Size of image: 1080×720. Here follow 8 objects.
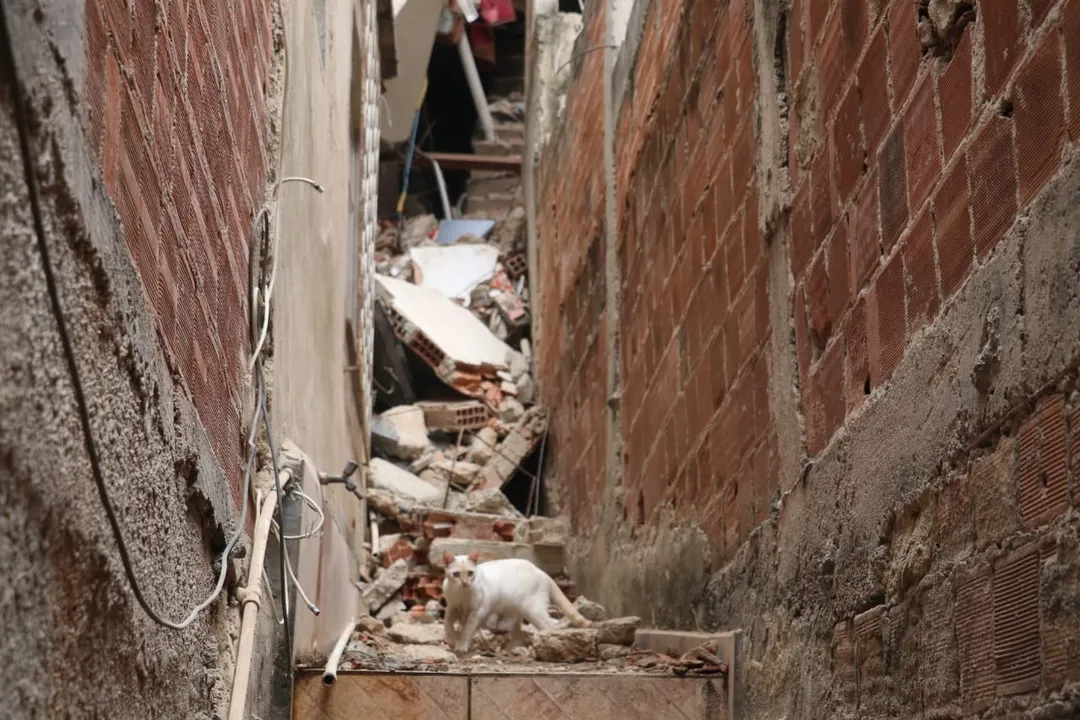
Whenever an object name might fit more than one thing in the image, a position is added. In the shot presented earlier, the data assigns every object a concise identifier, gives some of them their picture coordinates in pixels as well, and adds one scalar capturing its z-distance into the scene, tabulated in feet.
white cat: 15.08
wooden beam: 39.88
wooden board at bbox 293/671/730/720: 10.98
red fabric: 44.50
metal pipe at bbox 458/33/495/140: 44.50
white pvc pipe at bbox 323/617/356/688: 10.64
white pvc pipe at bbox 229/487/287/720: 7.52
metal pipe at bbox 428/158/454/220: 41.60
